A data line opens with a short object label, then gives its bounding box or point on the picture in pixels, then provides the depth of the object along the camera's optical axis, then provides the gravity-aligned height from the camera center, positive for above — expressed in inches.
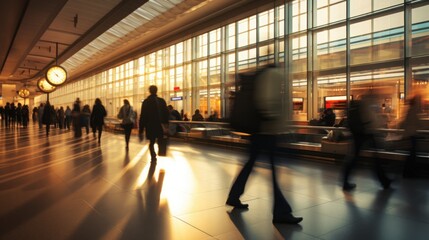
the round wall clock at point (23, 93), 1065.5 +56.8
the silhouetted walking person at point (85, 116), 622.2 -10.3
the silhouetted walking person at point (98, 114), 500.4 -5.4
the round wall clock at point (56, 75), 510.0 +53.9
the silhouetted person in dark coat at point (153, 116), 294.2 -5.3
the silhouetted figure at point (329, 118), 453.2 -13.2
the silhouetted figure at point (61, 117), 906.9 -17.2
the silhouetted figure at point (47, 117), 606.9 -11.0
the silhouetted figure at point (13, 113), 991.1 -5.5
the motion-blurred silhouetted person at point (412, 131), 230.8 -16.2
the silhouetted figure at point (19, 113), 1020.7 -5.7
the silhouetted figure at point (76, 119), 599.5 -15.1
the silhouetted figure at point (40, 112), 847.9 -2.9
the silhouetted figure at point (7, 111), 1014.6 +0.6
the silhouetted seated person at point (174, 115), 604.6 -9.5
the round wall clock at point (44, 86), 605.7 +44.7
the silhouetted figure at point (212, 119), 625.0 -17.8
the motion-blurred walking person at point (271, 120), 137.8 -4.7
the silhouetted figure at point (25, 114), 998.3 -8.8
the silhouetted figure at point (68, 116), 869.2 -13.9
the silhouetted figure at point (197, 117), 606.2 -13.5
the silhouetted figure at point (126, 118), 439.5 -10.2
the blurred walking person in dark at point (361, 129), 201.3 -12.6
